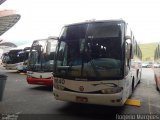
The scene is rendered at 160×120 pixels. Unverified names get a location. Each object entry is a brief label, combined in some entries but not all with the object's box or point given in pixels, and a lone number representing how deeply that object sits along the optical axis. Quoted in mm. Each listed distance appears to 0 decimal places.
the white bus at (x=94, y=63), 3554
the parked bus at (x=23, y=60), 12217
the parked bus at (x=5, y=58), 12582
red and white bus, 6096
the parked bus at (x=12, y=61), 12242
